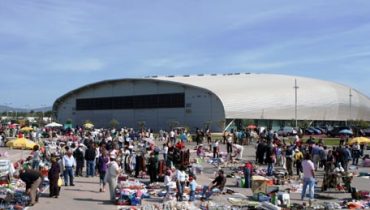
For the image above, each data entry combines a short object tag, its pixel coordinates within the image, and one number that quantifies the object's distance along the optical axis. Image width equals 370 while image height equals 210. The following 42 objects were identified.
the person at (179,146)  25.27
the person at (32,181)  15.64
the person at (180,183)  17.11
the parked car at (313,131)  75.29
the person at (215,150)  33.12
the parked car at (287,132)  69.24
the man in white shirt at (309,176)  17.34
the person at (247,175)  20.80
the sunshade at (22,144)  26.81
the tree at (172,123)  81.88
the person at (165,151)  26.13
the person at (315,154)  25.84
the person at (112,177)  16.62
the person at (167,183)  17.35
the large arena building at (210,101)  85.69
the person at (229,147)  35.03
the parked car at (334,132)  68.43
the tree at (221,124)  82.19
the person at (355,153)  31.11
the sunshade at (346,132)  55.33
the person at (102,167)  19.27
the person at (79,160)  23.58
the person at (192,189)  17.02
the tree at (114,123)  86.47
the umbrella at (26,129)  52.33
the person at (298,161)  24.38
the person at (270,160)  24.14
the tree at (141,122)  81.08
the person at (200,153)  33.56
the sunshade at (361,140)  31.10
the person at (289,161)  24.45
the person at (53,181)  17.06
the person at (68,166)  19.69
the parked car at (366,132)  65.86
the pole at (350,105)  108.15
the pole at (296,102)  96.14
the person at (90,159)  22.78
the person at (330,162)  21.39
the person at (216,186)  17.59
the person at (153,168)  21.53
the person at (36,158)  21.19
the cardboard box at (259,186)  17.45
